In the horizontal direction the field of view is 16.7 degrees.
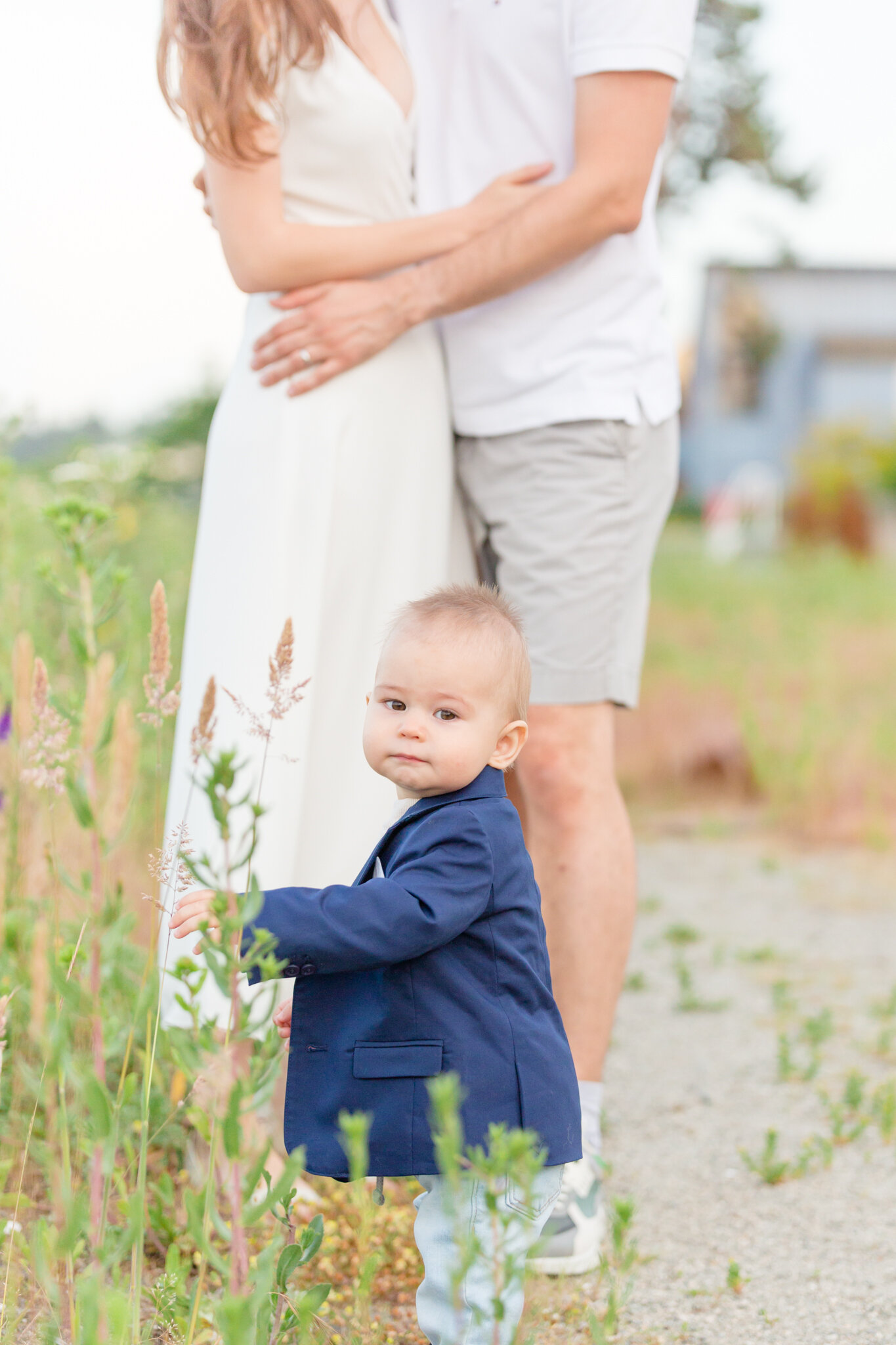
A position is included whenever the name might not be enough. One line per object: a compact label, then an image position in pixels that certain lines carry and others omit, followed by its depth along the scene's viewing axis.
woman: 2.99
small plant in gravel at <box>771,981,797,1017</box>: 3.78
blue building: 38.70
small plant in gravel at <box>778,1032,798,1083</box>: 3.49
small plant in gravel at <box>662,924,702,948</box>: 4.38
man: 3.02
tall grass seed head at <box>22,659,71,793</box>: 2.46
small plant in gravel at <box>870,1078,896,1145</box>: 3.28
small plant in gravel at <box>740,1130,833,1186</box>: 3.15
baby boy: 2.55
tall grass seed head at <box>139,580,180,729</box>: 2.44
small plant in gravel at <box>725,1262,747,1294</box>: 2.89
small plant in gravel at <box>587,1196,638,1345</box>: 2.66
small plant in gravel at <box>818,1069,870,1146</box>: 3.27
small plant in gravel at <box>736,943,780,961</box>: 4.17
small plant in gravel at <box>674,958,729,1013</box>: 3.87
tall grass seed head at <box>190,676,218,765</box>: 2.39
